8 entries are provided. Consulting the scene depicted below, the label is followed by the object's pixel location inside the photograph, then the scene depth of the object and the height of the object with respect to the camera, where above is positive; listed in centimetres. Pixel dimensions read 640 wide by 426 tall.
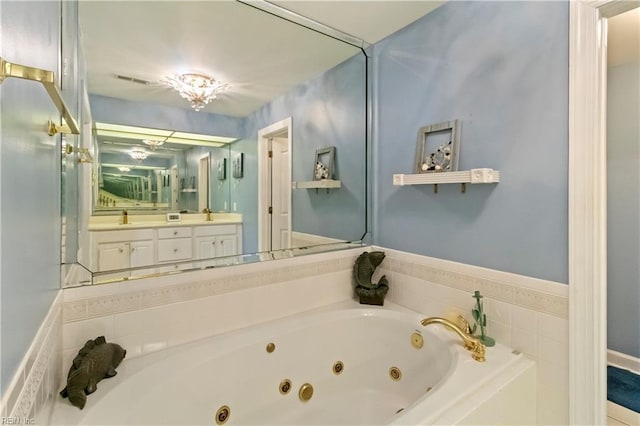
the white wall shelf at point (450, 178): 141 +17
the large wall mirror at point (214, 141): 159 +47
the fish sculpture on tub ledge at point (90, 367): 101 -58
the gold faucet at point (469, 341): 130 -59
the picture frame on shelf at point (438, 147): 160 +36
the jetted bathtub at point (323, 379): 108 -75
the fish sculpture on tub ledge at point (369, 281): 192 -47
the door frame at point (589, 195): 115 +6
